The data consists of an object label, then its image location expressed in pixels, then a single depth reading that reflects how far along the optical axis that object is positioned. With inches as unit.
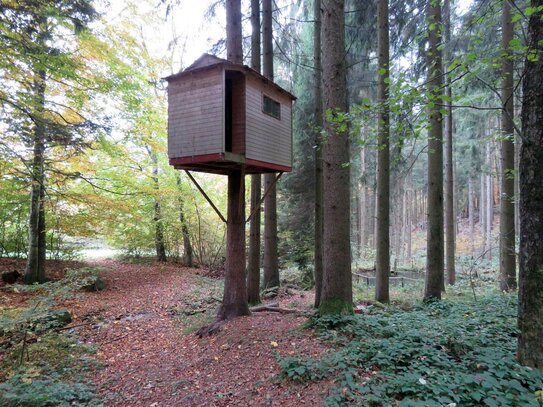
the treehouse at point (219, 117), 204.7
